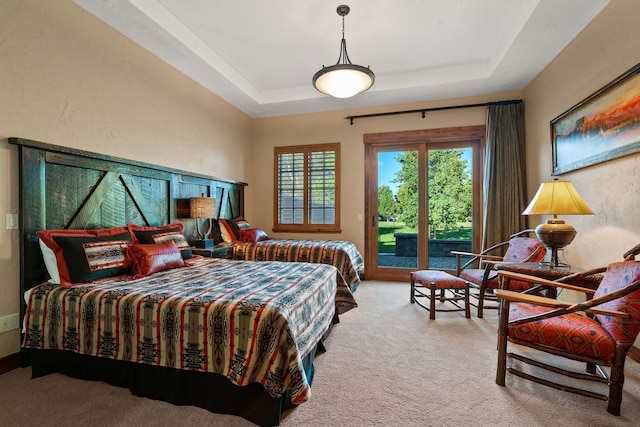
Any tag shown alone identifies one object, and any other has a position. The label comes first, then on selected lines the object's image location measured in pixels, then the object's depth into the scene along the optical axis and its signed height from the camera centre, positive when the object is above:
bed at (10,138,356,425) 1.59 -0.62
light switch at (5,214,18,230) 2.16 -0.06
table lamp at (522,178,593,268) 2.43 +0.01
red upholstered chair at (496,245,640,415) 1.63 -0.75
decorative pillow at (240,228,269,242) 4.51 -0.37
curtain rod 4.31 +1.68
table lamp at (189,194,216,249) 3.68 +0.03
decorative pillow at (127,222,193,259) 2.86 -0.23
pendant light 2.70 +1.35
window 5.25 +0.45
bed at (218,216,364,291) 4.06 -0.57
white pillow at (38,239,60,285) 2.16 -0.38
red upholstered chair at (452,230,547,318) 3.08 -0.62
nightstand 3.62 -0.51
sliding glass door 4.75 +0.10
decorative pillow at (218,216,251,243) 4.50 -0.26
